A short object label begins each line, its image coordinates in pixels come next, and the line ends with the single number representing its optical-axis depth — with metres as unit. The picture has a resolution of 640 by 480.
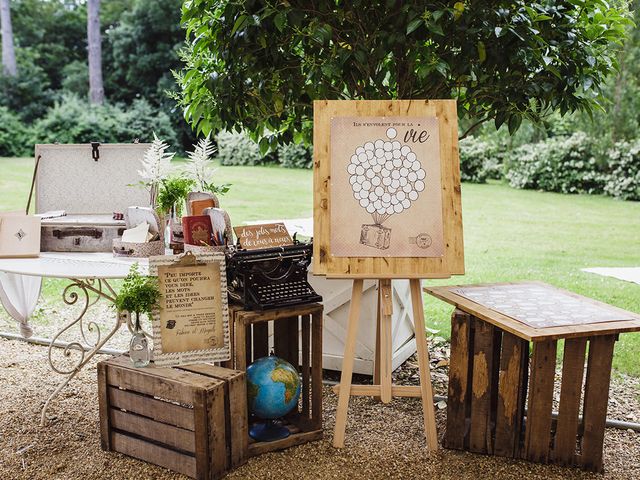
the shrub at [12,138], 13.93
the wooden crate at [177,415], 2.53
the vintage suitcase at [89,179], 3.48
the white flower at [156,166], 3.07
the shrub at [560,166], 11.58
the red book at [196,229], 2.85
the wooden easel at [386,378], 2.80
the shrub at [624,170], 10.90
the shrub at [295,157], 14.16
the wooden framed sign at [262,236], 2.74
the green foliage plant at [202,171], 3.06
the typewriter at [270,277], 2.69
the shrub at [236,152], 14.48
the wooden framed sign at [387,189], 2.73
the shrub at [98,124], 14.24
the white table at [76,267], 2.67
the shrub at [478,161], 13.12
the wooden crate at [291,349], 2.69
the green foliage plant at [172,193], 3.04
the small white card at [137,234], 2.97
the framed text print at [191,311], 2.72
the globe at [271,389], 2.76
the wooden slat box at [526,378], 2.62
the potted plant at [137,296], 2.64
